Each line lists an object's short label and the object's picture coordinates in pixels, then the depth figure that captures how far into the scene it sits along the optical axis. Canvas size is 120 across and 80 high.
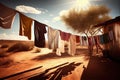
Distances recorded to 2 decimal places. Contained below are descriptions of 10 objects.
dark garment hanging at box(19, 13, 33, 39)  2.67
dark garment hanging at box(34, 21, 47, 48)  2.98
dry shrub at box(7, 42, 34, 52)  7.48
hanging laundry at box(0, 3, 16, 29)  2.34
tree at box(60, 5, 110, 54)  6.36
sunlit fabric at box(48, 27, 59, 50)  3.36
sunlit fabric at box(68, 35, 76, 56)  4.25
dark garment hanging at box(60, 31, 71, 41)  3.81
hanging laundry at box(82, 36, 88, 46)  4.98
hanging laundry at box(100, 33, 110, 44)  4.64
